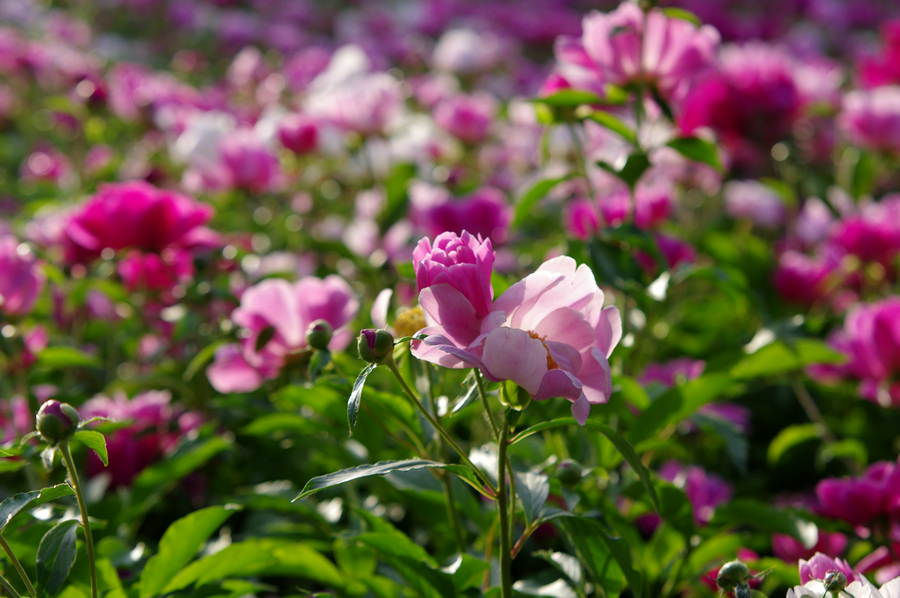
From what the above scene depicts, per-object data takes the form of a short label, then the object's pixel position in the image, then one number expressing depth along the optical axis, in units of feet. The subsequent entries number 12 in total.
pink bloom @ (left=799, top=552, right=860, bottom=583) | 5.57
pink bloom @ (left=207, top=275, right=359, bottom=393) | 6.61
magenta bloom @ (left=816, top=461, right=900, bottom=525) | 6.23
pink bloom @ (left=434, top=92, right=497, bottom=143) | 13.37
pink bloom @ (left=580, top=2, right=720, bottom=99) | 6.71
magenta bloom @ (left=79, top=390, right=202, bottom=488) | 6.86
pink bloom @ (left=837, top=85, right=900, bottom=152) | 11.42
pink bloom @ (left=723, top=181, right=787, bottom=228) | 13.95
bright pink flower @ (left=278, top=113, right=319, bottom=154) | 10.99
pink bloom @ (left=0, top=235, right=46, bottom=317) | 6.88
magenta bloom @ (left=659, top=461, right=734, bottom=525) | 6.88
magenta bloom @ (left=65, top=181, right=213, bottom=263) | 7.17
